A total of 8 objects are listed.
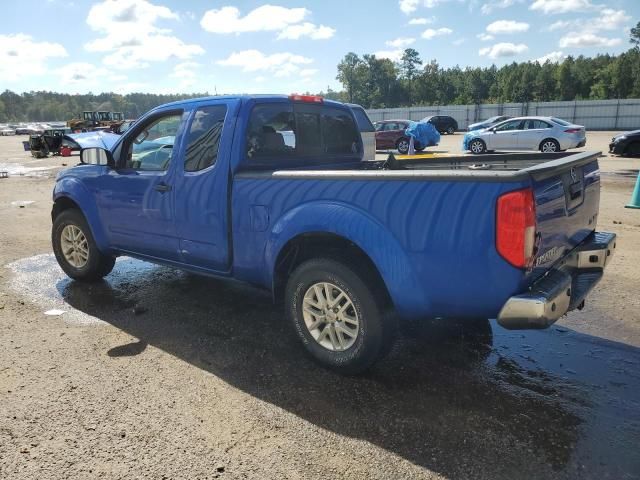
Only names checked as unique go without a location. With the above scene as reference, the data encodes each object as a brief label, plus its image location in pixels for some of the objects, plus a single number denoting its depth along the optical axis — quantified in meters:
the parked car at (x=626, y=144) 17.14
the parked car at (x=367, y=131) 12.05
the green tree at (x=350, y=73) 120.06
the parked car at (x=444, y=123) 40.75
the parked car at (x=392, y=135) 24.06
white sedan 19.20
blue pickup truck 2.72
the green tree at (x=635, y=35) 97.86
